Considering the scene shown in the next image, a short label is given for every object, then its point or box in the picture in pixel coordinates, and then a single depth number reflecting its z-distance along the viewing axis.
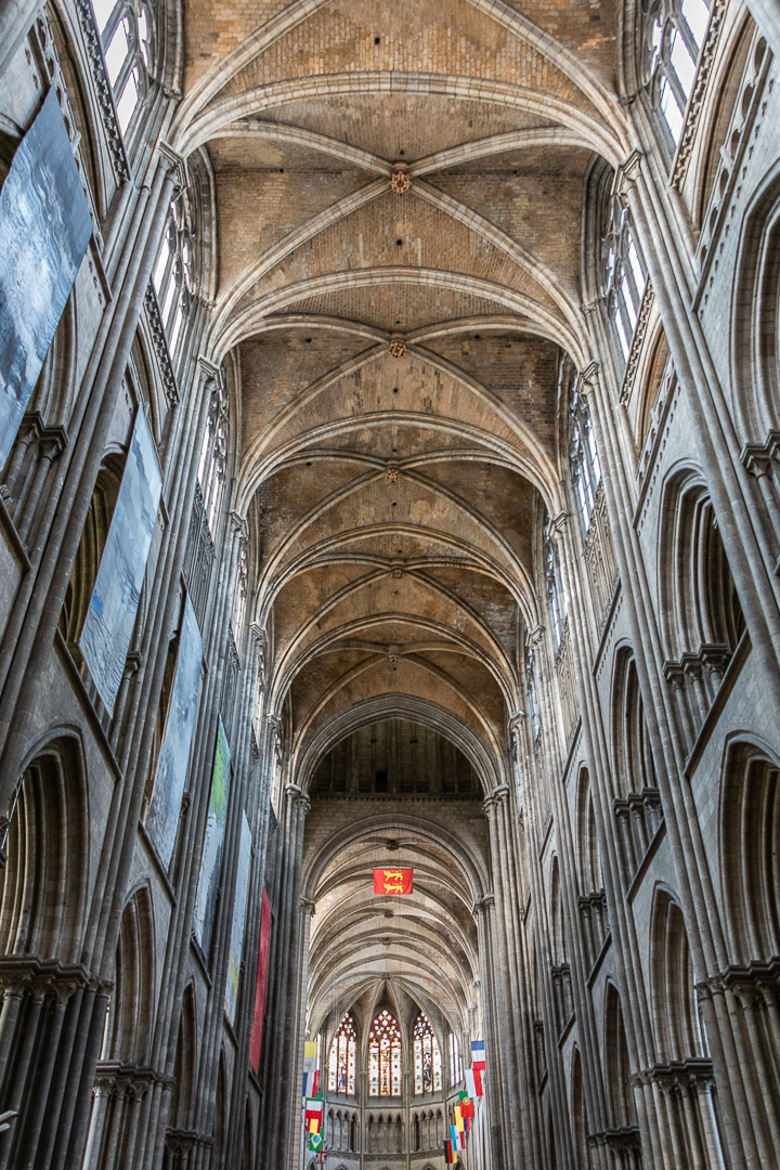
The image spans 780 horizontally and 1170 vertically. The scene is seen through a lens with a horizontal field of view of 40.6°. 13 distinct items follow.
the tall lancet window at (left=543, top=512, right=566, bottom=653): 24.73
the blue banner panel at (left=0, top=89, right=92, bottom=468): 9.72
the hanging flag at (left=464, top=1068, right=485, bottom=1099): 37.83
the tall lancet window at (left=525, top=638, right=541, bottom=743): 28.61
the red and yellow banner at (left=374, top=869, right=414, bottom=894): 38.08
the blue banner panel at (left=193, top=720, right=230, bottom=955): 19.02
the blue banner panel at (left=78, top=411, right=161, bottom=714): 12.66
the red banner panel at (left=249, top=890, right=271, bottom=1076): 25.77
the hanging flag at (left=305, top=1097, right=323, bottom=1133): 40.25
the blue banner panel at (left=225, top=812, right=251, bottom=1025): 21.98
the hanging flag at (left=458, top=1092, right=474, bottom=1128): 40.08
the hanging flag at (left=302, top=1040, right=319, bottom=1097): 39.25
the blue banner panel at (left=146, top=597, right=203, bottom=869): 15.72
